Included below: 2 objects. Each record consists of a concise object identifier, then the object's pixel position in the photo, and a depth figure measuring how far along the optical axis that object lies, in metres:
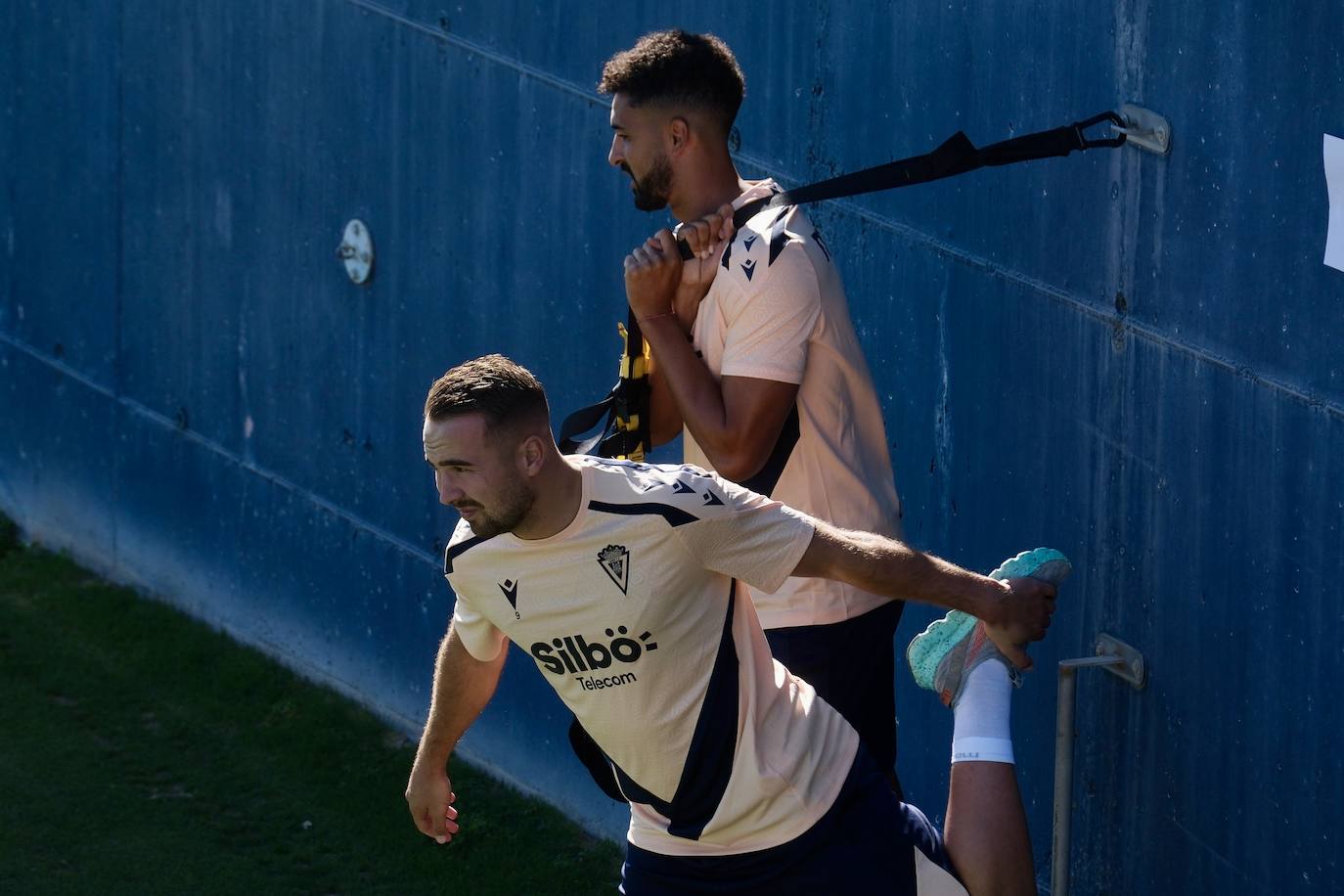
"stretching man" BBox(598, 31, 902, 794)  8.40
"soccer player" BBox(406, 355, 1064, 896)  7.50
